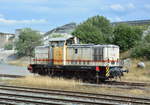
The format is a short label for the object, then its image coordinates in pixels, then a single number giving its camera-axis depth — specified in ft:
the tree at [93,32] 176.08
